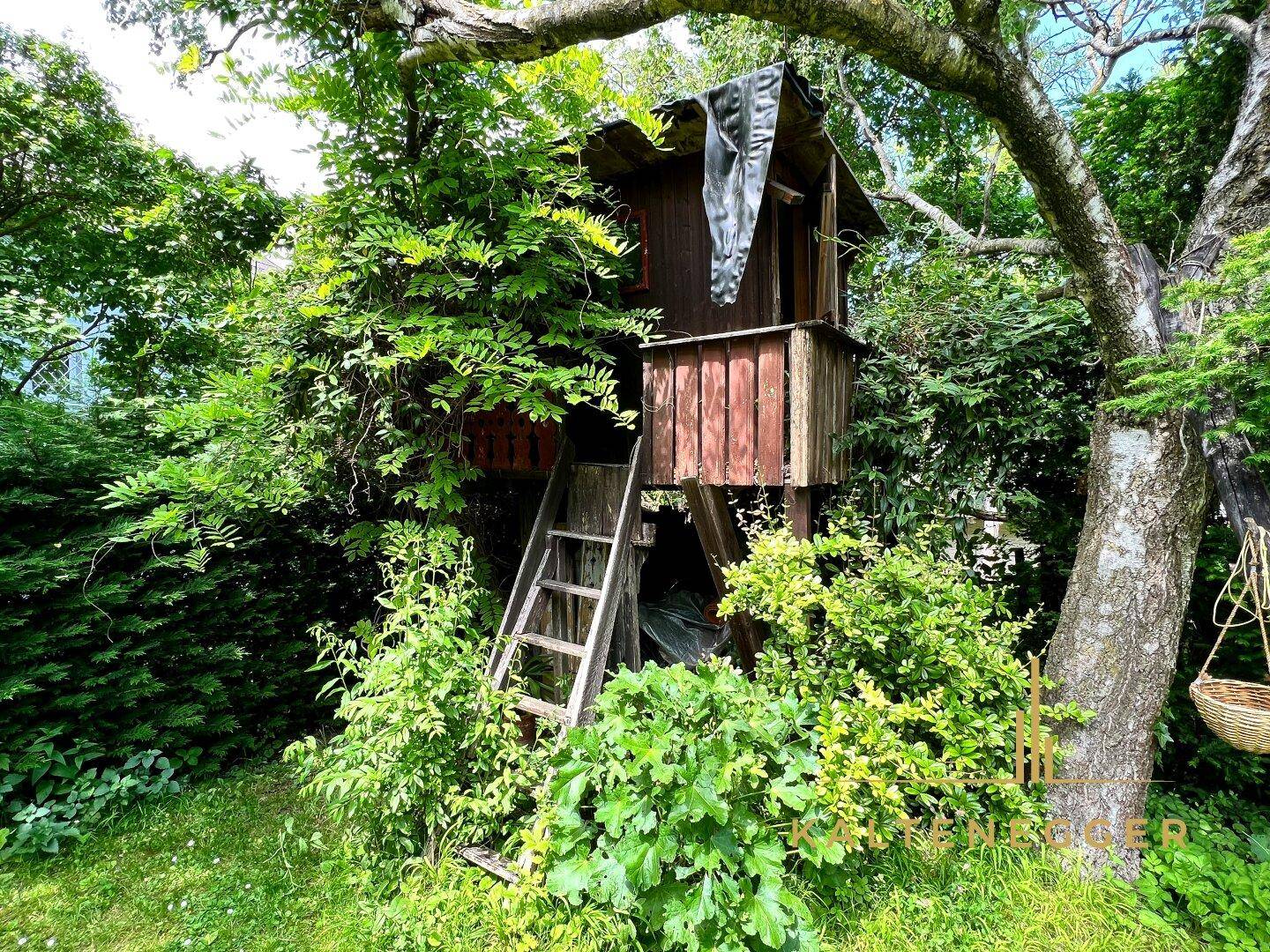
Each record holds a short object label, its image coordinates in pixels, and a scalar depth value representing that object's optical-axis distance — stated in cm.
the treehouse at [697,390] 311
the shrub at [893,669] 234
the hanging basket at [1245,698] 184
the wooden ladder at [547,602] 298
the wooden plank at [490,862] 246
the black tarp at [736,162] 307
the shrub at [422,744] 258
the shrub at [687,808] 189
